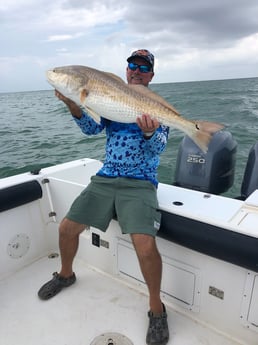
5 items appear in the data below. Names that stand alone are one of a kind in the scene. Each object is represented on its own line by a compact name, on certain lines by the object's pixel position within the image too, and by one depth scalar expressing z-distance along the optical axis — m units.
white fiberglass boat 2.01
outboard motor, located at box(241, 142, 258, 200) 3.01
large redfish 2.02
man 2.12
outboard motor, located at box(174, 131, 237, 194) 3.29
